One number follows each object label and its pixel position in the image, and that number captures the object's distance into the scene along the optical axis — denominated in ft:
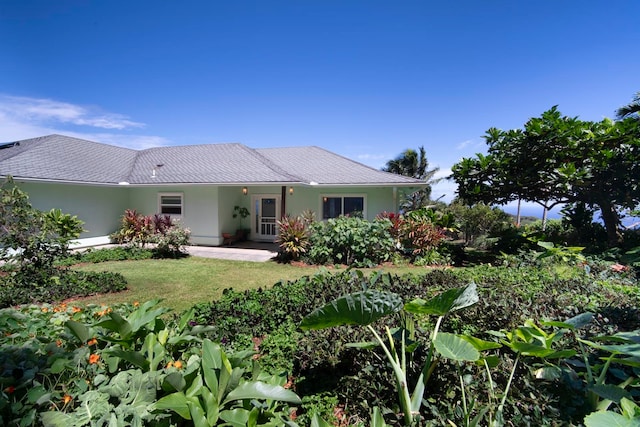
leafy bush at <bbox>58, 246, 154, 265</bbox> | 32.22
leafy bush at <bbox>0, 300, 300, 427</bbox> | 5.00
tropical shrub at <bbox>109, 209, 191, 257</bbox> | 36.19
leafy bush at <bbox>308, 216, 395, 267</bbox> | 33.50
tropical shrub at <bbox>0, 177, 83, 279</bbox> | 19.75
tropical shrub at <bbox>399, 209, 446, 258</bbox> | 34.71
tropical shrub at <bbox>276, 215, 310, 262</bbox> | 33.96
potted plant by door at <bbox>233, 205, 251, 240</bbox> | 48.42
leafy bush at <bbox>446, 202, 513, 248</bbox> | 57.82
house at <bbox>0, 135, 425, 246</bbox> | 39.29
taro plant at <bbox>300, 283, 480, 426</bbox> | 6.37
